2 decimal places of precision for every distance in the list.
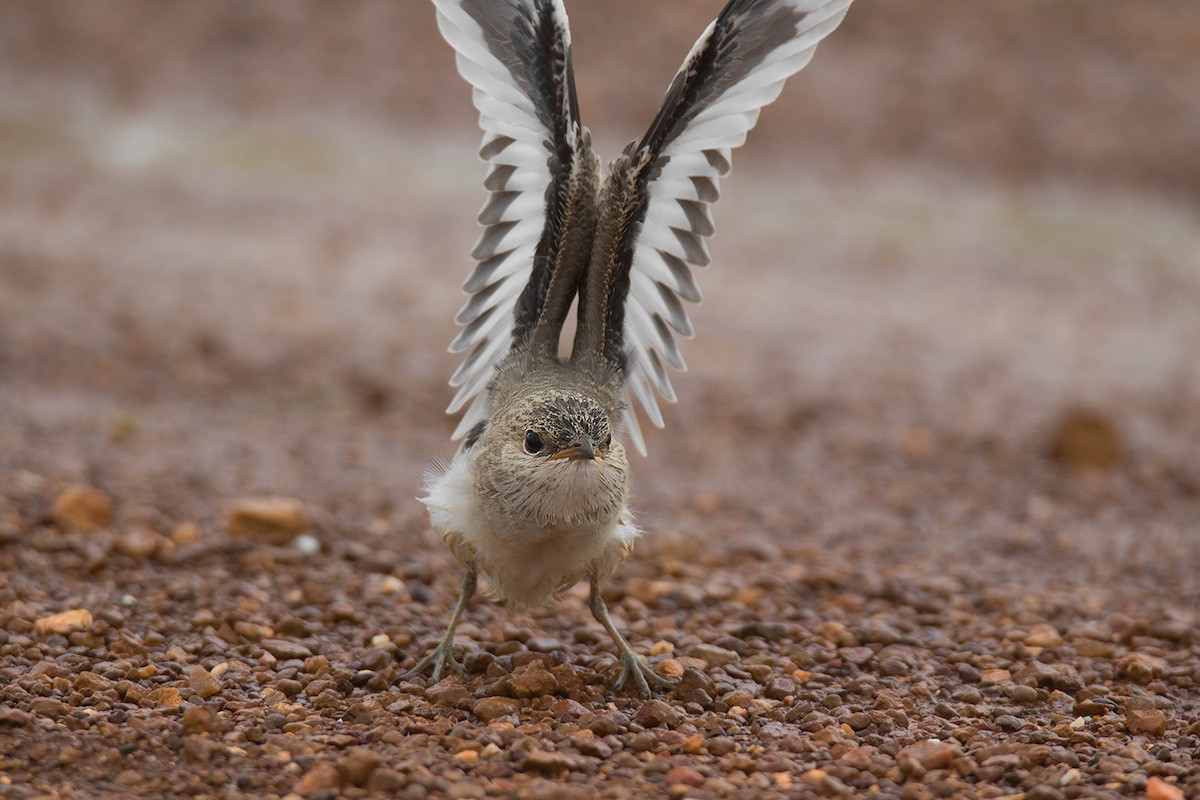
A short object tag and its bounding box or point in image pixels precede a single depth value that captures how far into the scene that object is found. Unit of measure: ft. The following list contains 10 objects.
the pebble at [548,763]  27.02
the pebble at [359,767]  26.20
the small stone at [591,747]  28.43
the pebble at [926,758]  27.89
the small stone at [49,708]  28.32
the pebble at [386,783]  25.96
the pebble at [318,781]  25.86
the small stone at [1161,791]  26.12
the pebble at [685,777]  26.76
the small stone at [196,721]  28.12
